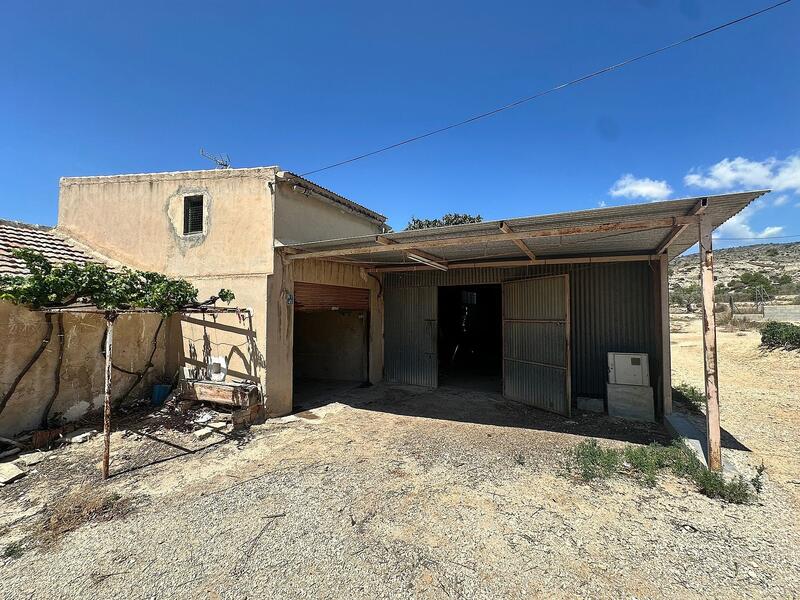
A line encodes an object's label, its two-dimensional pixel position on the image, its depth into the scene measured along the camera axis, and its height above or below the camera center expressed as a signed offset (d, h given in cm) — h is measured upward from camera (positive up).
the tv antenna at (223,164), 919 +377
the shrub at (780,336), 1076 -76
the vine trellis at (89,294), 461 +27
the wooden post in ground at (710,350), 425 -46
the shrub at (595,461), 438 -192
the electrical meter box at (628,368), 656 -105
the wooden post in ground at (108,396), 431 -101
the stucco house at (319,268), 658 +91
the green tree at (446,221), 2433 +633
